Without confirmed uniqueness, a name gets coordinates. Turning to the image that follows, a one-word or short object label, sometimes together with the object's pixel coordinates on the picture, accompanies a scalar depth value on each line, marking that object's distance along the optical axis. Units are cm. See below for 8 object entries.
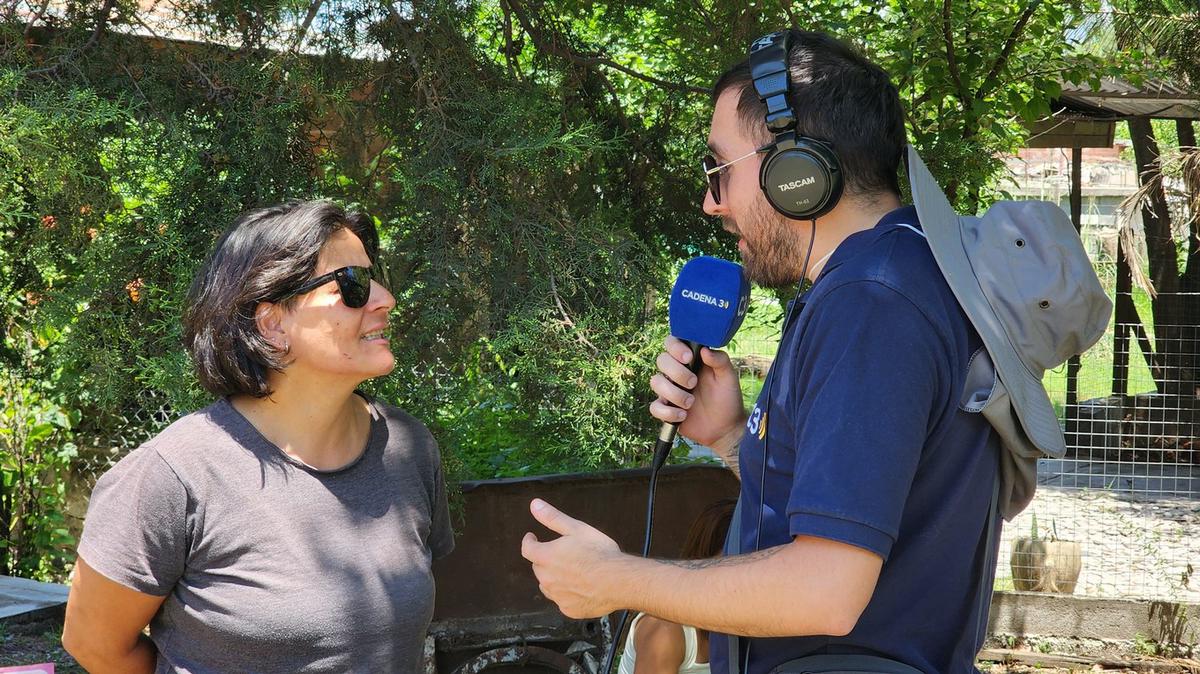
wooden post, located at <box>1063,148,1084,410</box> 855
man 152
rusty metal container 425
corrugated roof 912
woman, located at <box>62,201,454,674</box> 232
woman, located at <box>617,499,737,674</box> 360
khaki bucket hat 165
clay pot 666
